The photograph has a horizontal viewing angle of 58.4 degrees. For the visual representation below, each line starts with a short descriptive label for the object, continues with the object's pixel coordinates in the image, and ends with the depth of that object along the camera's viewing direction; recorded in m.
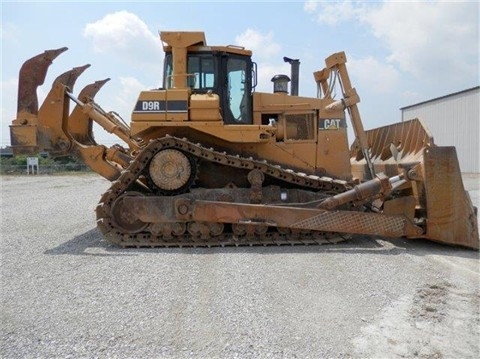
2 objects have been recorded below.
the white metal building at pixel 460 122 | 29.11
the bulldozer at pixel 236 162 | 6.92
